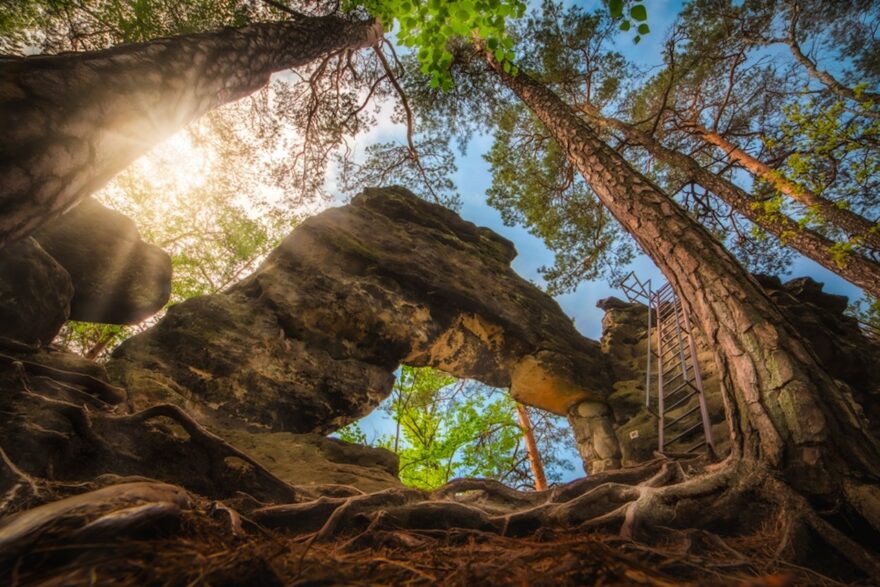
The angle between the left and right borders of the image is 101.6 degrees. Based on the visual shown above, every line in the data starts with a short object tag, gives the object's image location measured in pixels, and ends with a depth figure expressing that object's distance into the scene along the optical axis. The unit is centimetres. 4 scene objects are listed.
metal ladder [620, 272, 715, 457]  436
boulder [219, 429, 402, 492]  320
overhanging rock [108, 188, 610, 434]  411
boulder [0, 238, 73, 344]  278
